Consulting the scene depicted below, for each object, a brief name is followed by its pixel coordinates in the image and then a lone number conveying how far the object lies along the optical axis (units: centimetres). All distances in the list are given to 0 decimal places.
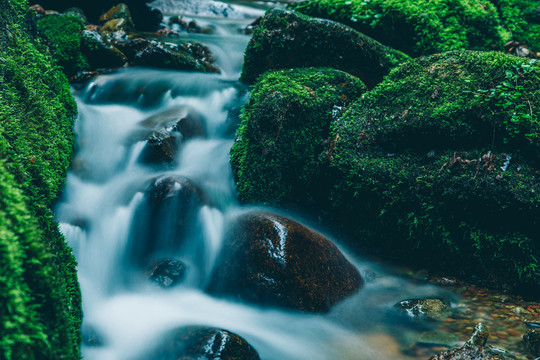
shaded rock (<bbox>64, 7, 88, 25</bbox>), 1015
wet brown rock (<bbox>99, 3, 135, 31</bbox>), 977
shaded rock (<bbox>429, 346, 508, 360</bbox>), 249
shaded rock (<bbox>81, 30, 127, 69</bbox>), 750
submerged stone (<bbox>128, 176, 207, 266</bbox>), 415
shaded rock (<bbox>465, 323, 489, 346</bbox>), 280
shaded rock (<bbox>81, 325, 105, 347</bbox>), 293
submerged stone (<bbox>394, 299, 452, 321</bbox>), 348
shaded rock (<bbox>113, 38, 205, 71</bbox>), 799
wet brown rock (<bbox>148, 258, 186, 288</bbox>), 377
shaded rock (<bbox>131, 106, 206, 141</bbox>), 535
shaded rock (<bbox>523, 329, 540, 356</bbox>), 283
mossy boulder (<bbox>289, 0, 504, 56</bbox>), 629
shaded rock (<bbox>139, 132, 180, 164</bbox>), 505
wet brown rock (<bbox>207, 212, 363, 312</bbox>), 349
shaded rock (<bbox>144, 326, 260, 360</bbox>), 258
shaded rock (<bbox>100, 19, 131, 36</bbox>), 905
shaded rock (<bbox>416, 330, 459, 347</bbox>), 309
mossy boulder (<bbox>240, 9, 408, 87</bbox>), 570
